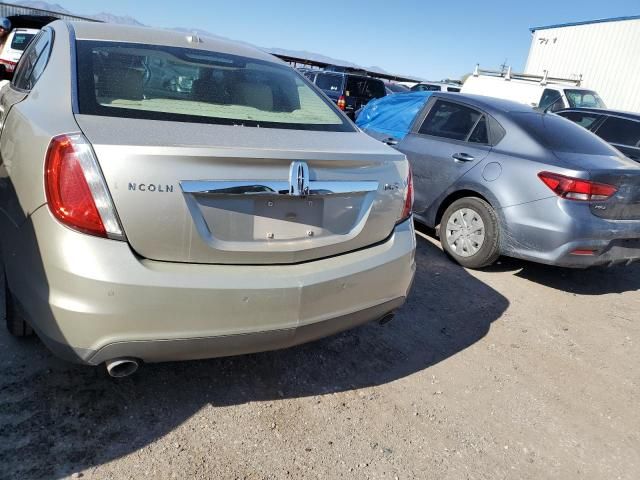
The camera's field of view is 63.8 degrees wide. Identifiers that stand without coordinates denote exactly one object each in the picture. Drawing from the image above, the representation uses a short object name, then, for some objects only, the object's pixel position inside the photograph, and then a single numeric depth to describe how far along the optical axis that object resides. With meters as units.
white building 20.45
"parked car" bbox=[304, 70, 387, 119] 15.45
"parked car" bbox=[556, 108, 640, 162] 7.41
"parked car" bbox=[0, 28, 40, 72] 10.87
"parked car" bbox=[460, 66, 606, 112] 13.05
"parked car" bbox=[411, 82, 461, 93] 18.45
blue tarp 5.79
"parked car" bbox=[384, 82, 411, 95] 21.37
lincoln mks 1.86
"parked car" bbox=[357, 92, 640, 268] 4.10
